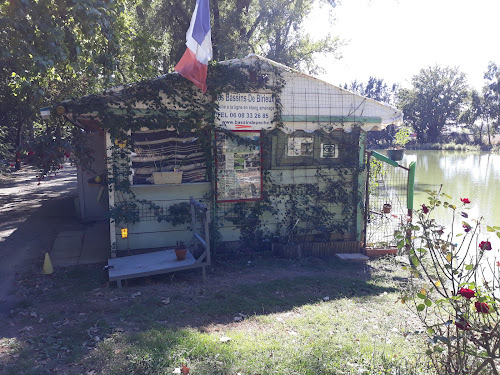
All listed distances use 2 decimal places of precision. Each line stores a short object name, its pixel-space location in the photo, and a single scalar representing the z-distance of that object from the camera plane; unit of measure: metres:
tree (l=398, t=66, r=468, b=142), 59.62
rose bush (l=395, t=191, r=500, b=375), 2.83
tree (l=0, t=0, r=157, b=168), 7.23
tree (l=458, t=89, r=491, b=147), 56.28
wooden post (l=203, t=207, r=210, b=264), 6.04
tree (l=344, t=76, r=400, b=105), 85.75
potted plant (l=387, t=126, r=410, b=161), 8.62
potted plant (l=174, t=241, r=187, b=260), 6.41
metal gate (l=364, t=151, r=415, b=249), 8.77
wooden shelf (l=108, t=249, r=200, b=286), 5.97
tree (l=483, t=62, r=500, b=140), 54.80
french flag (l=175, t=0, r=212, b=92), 6.77
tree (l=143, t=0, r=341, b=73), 17.11
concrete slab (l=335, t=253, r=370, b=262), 8.04
